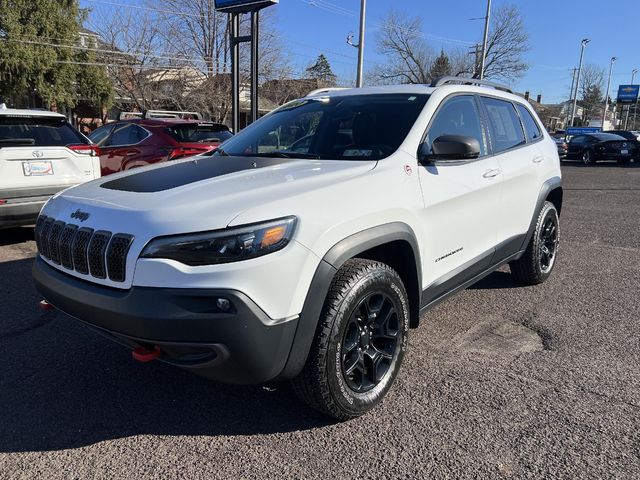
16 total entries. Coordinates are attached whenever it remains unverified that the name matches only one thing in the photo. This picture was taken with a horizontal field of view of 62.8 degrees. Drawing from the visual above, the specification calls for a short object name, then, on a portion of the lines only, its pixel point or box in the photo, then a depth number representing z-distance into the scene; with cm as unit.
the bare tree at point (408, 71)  4700
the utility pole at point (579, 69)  6496
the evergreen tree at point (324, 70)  4306
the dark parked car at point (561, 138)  2839
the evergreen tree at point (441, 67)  4997
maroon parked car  841
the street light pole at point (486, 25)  3747
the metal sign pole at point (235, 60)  980
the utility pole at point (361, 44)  2298
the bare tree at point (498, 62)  4597
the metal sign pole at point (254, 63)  949
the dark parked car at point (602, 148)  2307
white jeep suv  222
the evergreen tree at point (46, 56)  2570
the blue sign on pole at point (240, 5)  924
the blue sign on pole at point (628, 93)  8106
